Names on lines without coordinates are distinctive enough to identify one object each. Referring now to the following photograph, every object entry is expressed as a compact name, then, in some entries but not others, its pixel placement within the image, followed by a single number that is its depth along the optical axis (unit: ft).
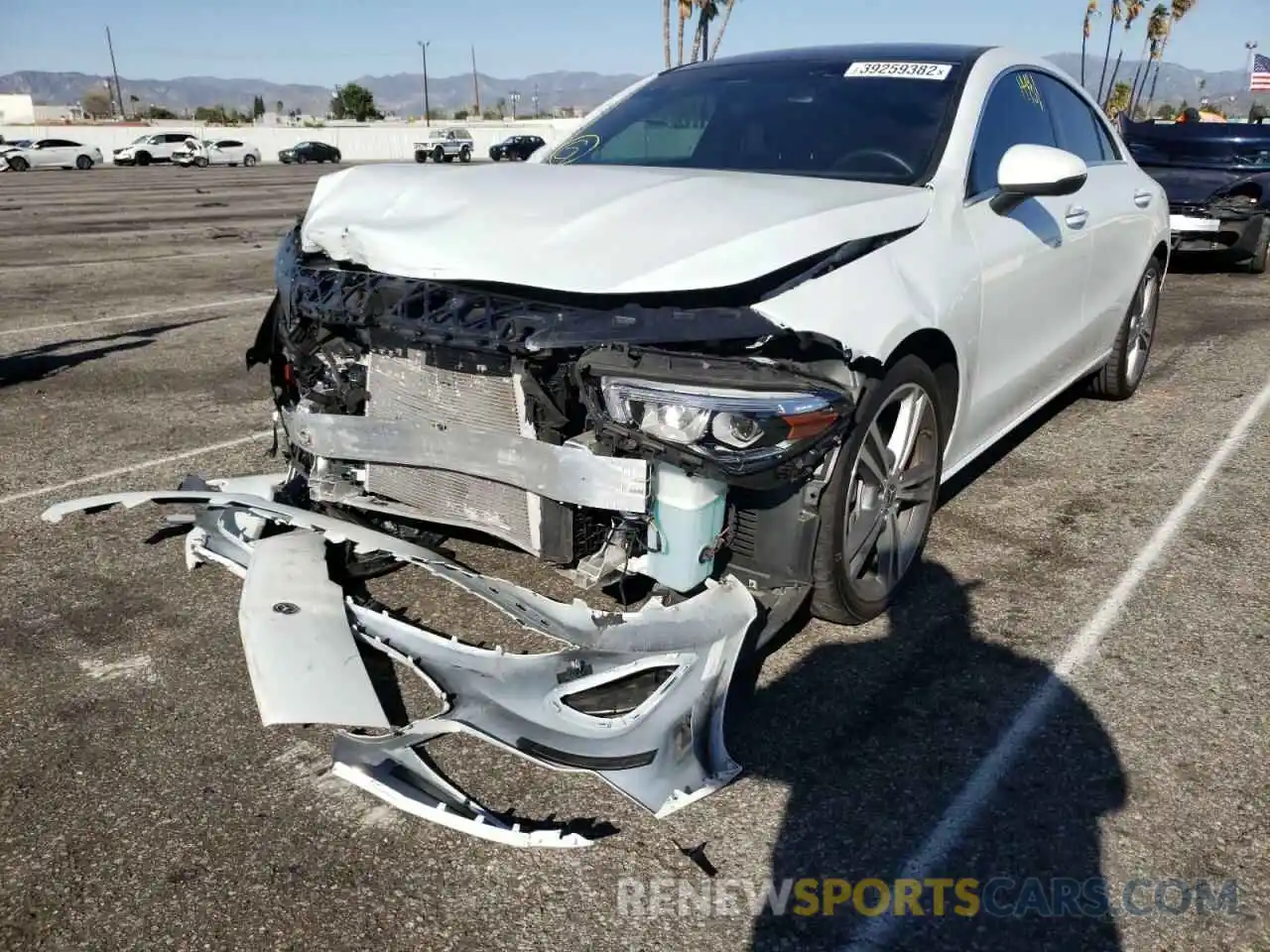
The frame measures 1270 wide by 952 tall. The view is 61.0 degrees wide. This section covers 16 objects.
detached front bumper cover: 7.95
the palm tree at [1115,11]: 187.93
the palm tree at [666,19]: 164.55
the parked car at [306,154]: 171.83
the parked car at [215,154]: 153.38
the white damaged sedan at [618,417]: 8.28
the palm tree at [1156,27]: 184.34
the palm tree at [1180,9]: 181.47
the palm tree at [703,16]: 166.50
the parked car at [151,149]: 150.82
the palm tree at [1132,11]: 186.50
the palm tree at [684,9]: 163.94
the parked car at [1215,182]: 35.81
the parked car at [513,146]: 125.31
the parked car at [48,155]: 131.75
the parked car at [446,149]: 167.22
